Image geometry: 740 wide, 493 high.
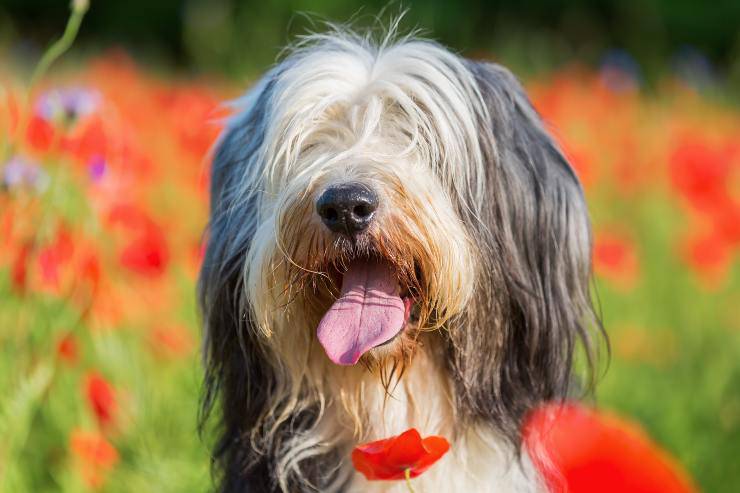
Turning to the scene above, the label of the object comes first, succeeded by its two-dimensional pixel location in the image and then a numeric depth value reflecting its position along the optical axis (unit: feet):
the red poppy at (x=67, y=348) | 20.30
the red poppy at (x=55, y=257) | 20.10
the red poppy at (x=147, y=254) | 21.85
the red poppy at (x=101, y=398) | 20.61
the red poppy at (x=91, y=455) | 20.59
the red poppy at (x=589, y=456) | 9.71
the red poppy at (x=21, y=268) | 19.75
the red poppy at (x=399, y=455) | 13.52
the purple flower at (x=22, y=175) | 18.38
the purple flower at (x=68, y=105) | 18.78
